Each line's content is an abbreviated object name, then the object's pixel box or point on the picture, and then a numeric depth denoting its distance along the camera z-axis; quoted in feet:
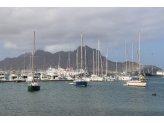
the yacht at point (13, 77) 369.22
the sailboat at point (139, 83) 216.74
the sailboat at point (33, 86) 179.95
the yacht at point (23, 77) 346.29
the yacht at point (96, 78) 339.92
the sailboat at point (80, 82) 226.38
